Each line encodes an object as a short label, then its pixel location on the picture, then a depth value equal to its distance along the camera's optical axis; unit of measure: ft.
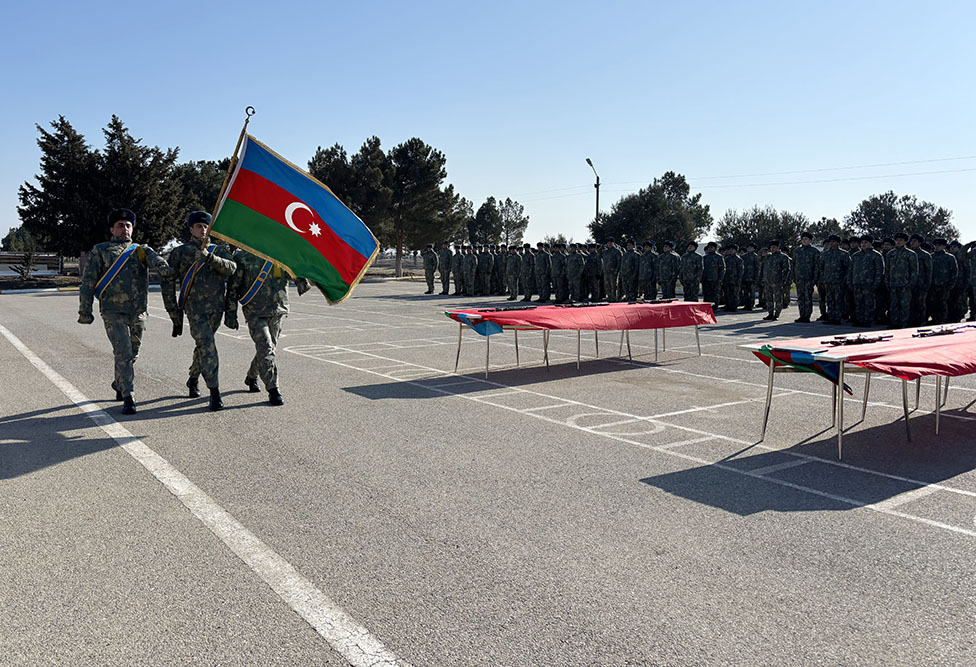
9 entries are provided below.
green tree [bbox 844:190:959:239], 241.20
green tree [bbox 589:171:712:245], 232.73
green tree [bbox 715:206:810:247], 219.82
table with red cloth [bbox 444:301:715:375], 35.24
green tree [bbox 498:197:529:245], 355.36
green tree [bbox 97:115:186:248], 159.02
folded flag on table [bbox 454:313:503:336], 35.32
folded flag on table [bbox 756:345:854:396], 21.58
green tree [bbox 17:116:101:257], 155.43
